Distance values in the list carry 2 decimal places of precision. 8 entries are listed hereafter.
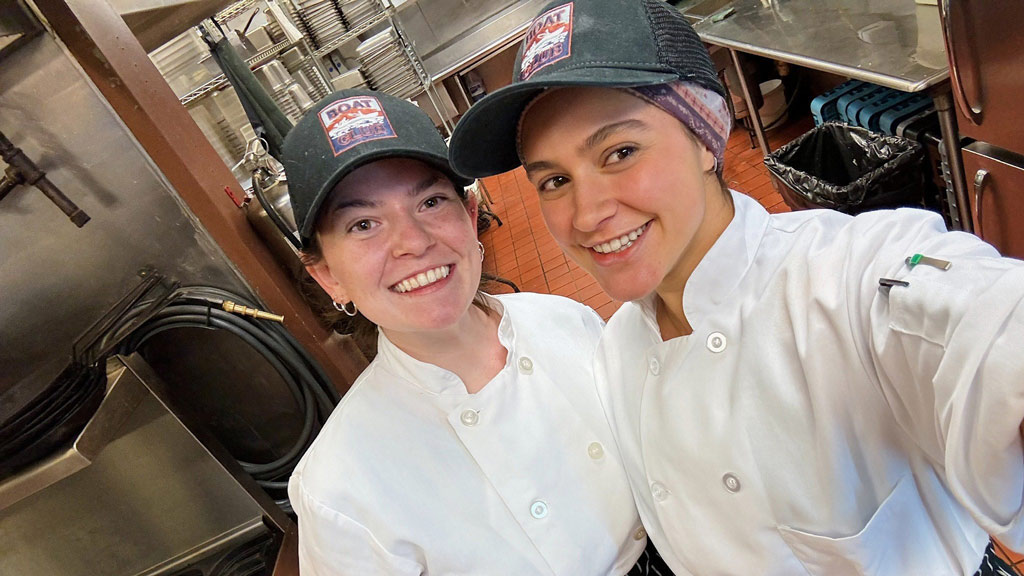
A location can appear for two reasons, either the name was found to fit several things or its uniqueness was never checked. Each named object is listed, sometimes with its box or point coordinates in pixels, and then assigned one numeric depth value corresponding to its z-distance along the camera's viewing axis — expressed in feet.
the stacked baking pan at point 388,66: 19.02
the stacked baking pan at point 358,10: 19.19
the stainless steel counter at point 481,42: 21.44
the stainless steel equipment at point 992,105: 5.16
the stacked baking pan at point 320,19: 18.86
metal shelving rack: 17.98
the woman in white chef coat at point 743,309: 2.32
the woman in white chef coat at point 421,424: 3.58
